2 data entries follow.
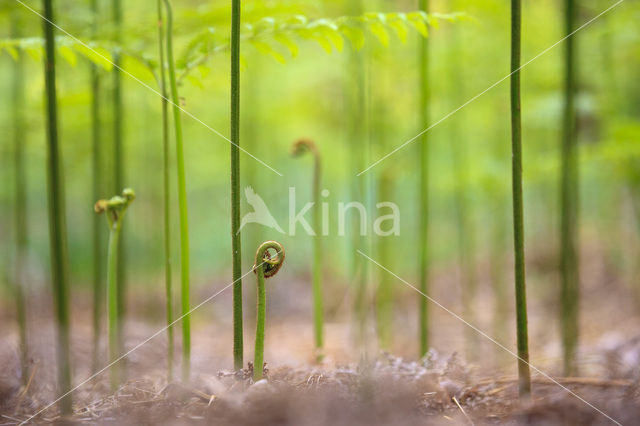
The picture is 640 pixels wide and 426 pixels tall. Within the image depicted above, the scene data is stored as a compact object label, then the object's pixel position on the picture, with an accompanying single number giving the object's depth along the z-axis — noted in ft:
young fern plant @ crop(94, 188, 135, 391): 5.26
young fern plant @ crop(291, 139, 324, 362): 5.92
